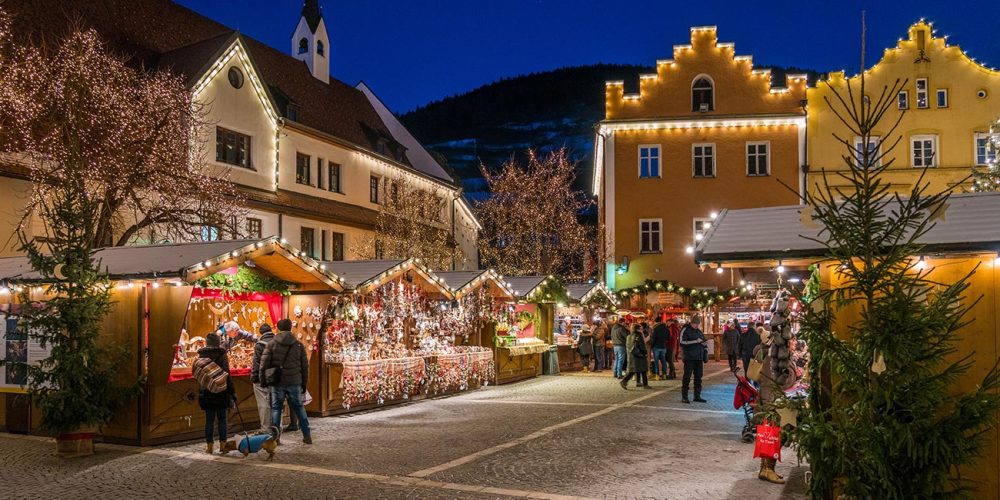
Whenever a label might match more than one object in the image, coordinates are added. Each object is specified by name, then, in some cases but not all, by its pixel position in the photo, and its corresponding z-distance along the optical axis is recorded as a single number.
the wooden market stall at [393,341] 15.72
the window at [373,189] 34.72
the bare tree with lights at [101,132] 16.27
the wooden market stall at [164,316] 12.14
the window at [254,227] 25.97
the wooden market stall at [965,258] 7.00
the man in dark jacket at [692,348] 16.95
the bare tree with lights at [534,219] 41.41
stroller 11.51
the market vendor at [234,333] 14.02
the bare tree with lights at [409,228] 32.91
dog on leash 10.82
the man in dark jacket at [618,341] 23.55
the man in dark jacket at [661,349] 21.88
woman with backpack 11.16
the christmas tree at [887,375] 5.87
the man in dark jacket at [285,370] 11.73
